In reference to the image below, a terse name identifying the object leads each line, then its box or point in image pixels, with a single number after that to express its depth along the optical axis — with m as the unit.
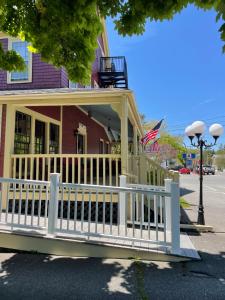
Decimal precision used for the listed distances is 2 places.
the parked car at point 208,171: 50.84
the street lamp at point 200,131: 7.86
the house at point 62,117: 6.73
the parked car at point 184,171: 51.82
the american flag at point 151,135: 16.03
